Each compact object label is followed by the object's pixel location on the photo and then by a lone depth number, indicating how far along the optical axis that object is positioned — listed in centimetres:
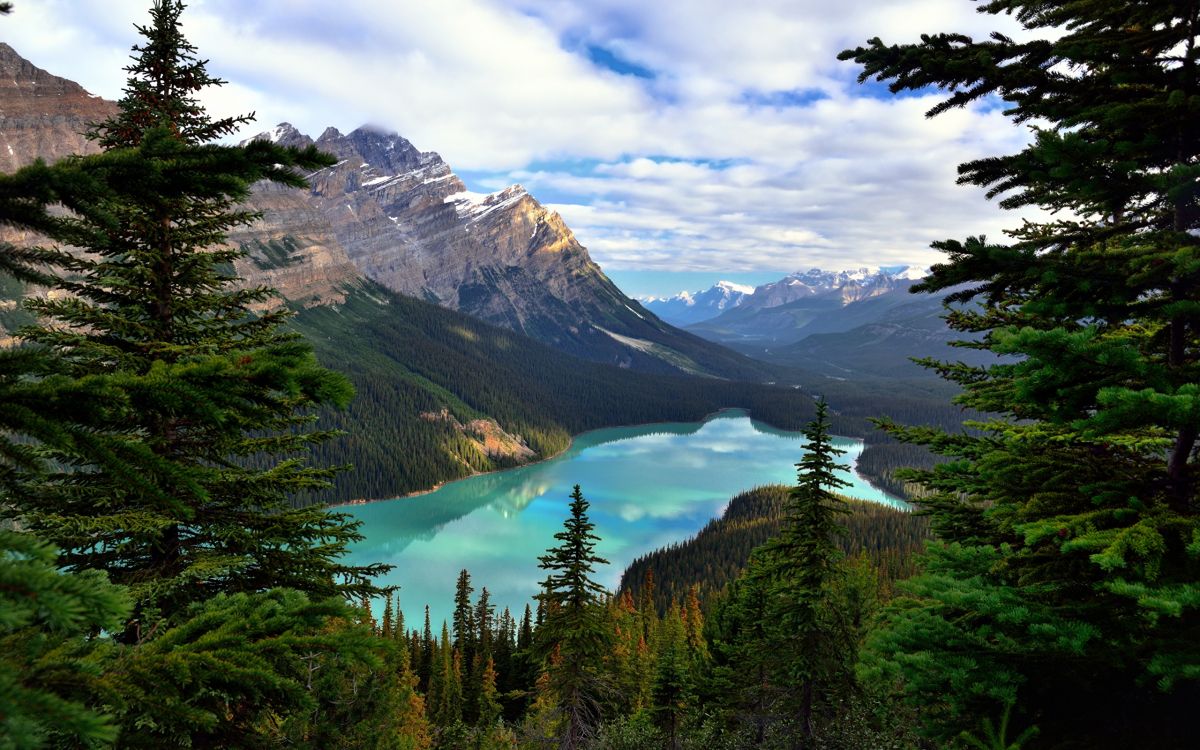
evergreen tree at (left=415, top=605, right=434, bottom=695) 5610
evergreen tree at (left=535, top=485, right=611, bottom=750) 2070
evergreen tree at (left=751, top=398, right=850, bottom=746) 2006
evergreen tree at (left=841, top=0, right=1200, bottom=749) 554
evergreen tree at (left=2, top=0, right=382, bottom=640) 872
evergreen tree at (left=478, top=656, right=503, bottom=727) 4412
